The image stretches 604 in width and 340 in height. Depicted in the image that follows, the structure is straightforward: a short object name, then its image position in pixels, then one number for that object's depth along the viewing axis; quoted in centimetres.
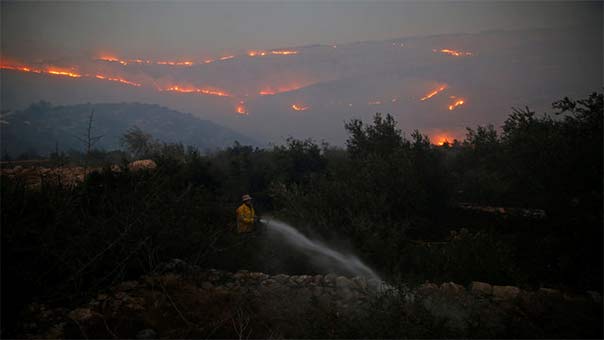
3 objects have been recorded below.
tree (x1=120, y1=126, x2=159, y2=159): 3772
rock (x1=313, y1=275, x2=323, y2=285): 608
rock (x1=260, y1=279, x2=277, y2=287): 597
